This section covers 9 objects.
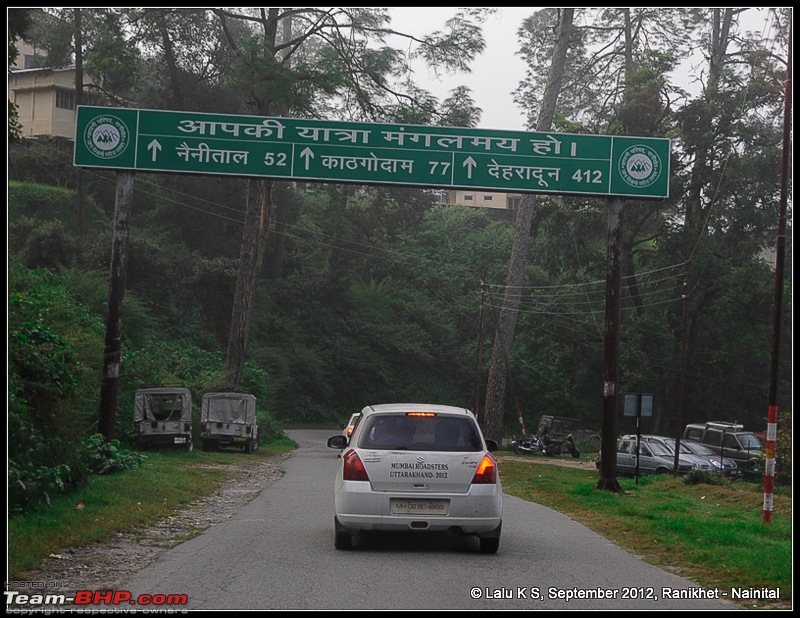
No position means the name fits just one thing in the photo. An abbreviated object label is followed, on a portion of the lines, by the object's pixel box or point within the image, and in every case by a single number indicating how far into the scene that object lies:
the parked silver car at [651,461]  32.16
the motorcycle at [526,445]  42.47
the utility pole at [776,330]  16.09
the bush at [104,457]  17.95
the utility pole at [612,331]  20.62
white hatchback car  10.80
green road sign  20.14
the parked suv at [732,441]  35.28
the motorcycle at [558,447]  41.59
